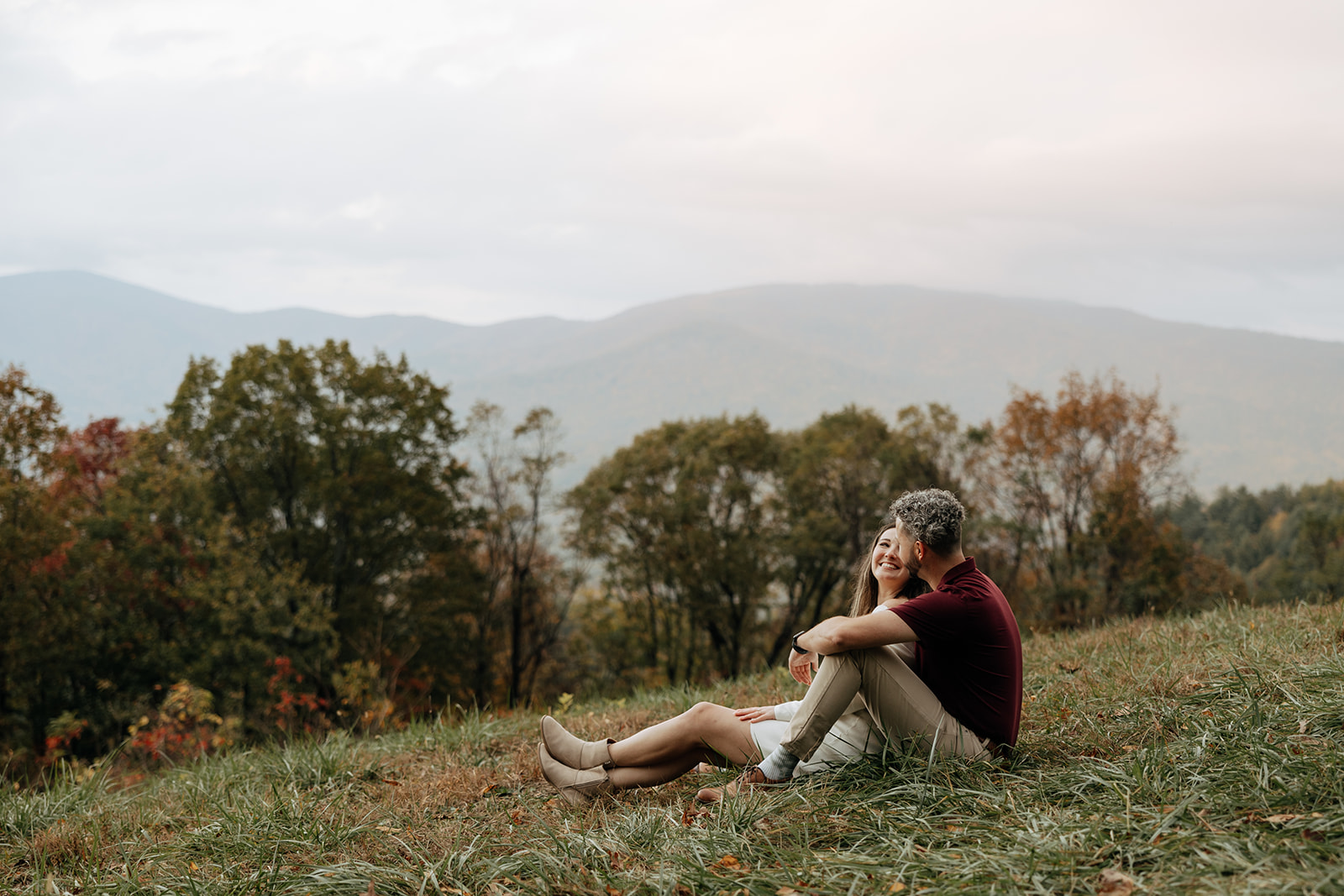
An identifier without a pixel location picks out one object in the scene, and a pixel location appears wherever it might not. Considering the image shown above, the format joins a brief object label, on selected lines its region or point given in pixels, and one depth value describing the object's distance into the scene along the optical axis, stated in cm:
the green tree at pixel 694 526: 2769
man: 404
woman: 452
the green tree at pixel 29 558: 1884
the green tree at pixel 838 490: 2827
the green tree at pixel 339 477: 2438
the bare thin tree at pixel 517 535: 3012
